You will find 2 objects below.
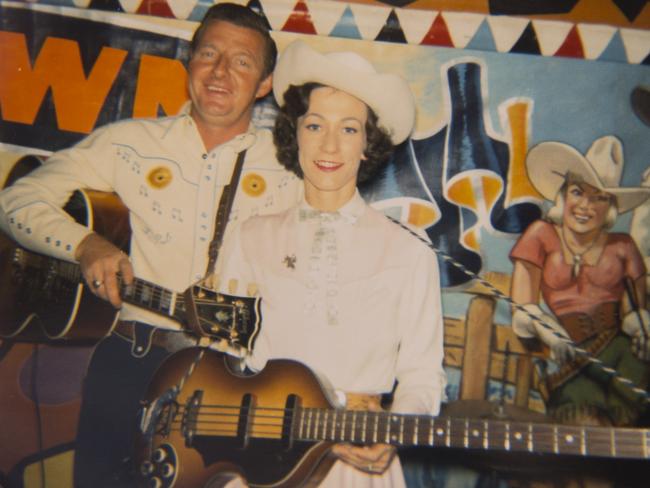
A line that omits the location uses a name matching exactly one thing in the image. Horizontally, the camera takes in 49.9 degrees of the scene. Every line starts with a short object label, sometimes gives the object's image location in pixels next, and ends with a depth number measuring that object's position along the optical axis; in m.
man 1.77
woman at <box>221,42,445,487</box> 1.67
